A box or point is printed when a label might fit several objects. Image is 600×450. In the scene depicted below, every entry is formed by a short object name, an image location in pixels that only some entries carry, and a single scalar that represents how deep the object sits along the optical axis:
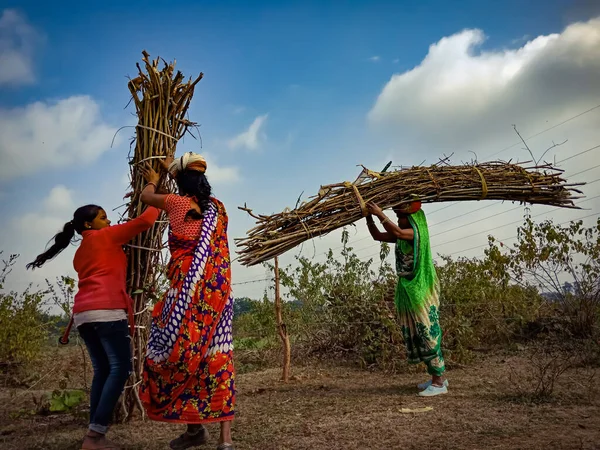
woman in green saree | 4.38
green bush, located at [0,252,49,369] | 6.51
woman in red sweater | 3.01
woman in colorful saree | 2.86
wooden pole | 5.26
